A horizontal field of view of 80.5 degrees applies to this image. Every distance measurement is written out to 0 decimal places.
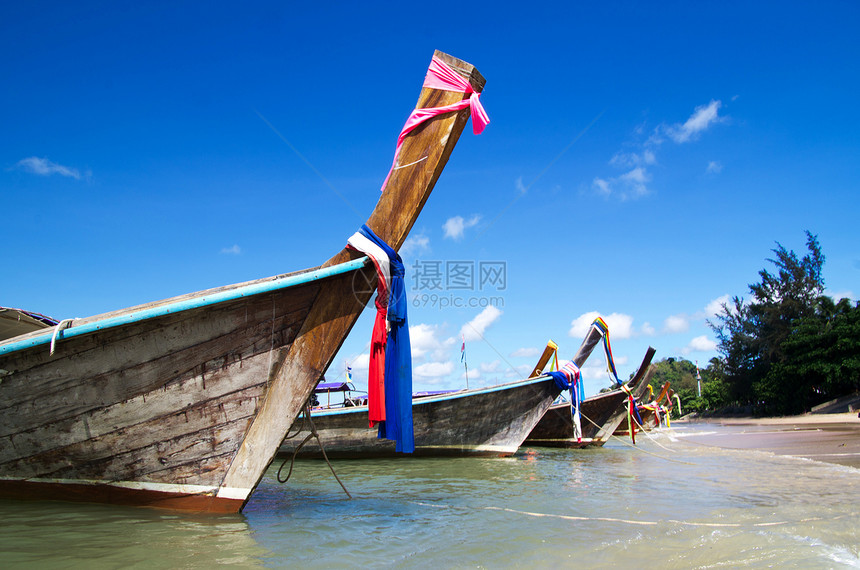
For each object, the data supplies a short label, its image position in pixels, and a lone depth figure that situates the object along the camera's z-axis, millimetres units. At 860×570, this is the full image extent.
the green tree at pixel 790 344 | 26984
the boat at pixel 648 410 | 17880
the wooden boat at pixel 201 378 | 3496
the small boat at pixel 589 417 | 13320
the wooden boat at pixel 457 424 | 9305
